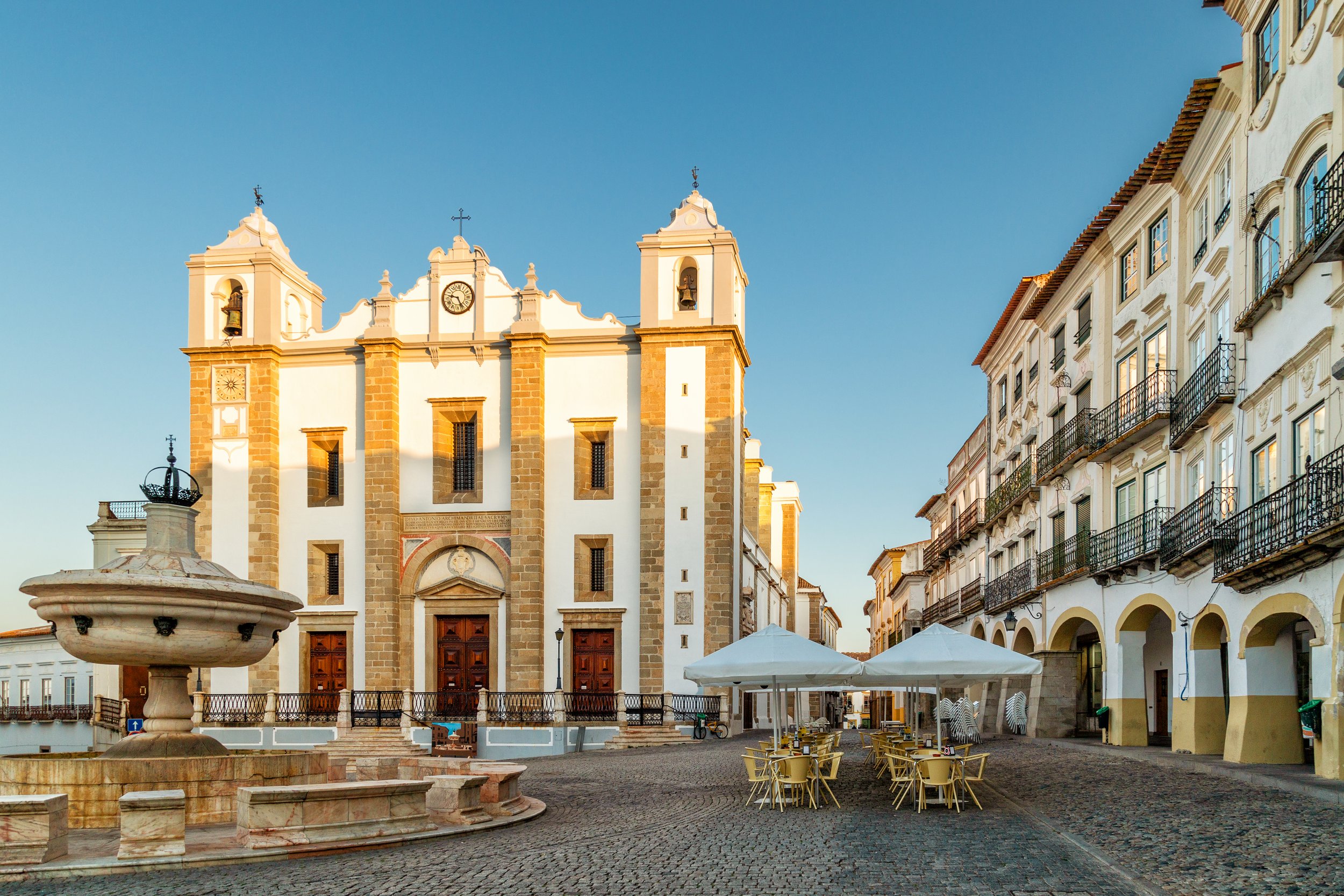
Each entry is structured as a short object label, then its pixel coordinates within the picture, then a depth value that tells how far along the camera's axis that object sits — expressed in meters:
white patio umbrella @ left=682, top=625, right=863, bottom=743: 14.55
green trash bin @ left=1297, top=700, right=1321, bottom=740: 15.24
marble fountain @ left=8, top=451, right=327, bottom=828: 11.94
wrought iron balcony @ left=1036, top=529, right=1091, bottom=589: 26.20
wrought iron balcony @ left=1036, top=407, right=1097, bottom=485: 26.03
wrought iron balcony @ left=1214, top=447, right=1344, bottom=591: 14.02
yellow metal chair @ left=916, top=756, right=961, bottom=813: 13.42
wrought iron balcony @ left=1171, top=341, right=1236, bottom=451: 18.84
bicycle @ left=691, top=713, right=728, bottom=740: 31.11
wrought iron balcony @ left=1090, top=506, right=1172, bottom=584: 22.28
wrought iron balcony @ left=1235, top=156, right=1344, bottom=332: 13.89
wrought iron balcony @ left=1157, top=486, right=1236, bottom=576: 18.92
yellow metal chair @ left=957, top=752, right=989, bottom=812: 13.95
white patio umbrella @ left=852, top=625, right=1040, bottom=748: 14.24
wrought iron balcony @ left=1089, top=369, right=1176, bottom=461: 22.06
